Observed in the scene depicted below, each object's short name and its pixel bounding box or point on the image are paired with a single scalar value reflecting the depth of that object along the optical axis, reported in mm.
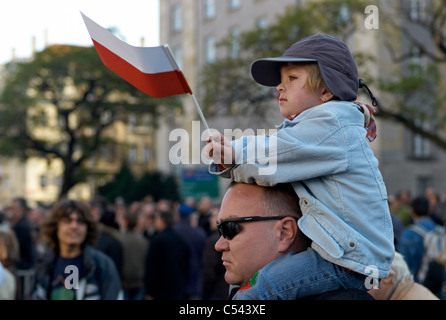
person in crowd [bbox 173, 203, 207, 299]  10836
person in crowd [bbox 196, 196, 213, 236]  12472
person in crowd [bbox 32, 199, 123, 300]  5113
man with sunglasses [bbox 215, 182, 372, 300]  2492
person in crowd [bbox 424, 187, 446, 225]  14817
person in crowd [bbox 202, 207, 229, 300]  7980
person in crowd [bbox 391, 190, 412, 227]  16211
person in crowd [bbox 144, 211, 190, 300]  9477
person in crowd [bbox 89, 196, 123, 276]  9203
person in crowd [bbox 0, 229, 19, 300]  6543
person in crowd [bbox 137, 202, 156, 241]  12509
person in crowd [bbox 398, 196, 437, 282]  9211
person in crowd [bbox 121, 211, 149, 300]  10391
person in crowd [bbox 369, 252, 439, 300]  3896
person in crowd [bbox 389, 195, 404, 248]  8945
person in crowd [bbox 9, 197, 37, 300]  10469
